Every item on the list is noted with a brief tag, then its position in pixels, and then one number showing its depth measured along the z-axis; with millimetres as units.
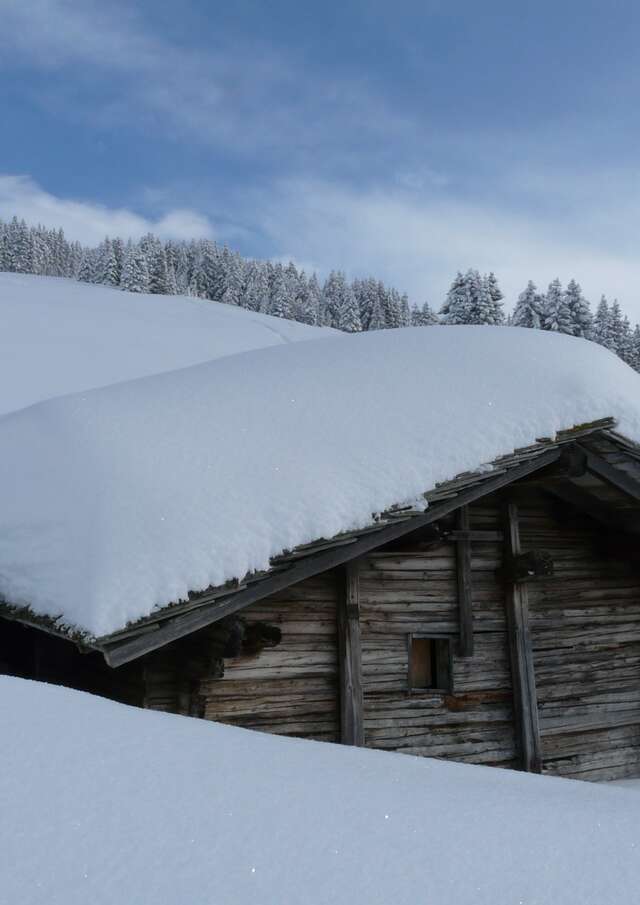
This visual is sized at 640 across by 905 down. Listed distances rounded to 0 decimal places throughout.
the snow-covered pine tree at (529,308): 54688
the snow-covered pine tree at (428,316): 73562
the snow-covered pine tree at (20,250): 85000
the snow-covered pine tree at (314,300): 78938
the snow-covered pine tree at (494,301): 55469
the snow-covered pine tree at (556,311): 54750
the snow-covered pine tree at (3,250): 84438
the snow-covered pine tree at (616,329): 60469
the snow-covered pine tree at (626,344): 59562
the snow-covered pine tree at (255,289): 84438
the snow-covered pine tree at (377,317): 77688
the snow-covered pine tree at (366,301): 79812
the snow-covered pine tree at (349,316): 74438
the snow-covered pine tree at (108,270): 68688
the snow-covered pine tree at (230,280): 87188
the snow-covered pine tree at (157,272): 68188
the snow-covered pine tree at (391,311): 77812
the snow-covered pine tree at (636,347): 58216
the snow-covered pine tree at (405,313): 81875
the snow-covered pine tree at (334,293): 86938
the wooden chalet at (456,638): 6738
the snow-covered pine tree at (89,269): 71625
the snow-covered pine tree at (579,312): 55469
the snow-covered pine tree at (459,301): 55000
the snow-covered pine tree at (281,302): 76000
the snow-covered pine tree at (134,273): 65000
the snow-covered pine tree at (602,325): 60200
